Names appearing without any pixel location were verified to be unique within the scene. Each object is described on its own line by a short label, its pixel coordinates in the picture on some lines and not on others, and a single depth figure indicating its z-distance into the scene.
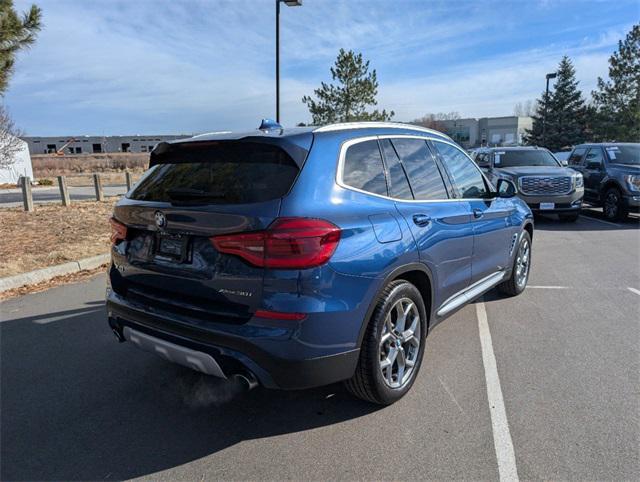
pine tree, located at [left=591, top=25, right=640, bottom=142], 35.16
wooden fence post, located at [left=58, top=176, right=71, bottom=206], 13.38
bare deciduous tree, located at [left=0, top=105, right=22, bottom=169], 20.17
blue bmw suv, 2.56
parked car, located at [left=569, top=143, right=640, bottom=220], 11.69
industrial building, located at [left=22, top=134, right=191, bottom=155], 117.00
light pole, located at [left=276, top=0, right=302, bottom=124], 13.06
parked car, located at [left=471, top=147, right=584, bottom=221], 11.41
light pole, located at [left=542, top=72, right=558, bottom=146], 41.68
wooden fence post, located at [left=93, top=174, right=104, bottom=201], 15.30
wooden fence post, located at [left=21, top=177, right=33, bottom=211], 12.14
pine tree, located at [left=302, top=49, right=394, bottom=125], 20.86
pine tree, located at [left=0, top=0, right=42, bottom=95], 7.21
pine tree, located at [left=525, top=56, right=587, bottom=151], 43.62
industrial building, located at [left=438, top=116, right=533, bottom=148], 83.38
